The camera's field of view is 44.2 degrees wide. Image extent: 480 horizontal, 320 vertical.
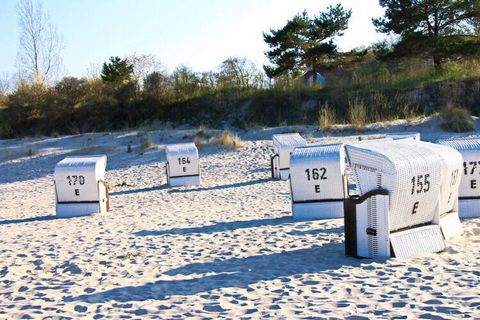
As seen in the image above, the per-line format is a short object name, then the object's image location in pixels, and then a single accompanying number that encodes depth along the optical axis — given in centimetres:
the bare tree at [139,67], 3675
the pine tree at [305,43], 3134
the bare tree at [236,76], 3481
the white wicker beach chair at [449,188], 688
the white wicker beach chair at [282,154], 1494
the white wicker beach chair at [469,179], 870
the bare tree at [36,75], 3889
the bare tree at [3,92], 3966
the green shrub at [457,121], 2127
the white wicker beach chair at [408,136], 1275
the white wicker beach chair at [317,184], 909
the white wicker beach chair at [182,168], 1565
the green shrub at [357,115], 2383
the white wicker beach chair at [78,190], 1152
